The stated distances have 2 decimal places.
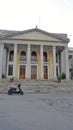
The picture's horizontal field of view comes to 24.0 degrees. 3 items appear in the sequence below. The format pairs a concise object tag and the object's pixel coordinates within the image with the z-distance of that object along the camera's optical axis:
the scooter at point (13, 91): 16.73
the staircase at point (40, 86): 19.79
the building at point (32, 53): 29.39
